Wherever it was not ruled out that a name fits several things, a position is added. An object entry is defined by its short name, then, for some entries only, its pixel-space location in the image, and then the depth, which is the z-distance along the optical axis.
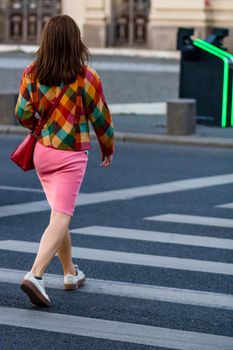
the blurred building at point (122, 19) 36.81
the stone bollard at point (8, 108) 18.48
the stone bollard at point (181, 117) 17.50
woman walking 7.14
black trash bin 18.80
